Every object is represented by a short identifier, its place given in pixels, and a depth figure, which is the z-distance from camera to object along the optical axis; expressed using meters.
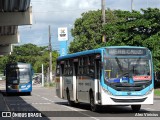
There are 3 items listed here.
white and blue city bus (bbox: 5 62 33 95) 42.47
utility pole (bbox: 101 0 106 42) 41.50
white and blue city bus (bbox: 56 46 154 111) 20.42
